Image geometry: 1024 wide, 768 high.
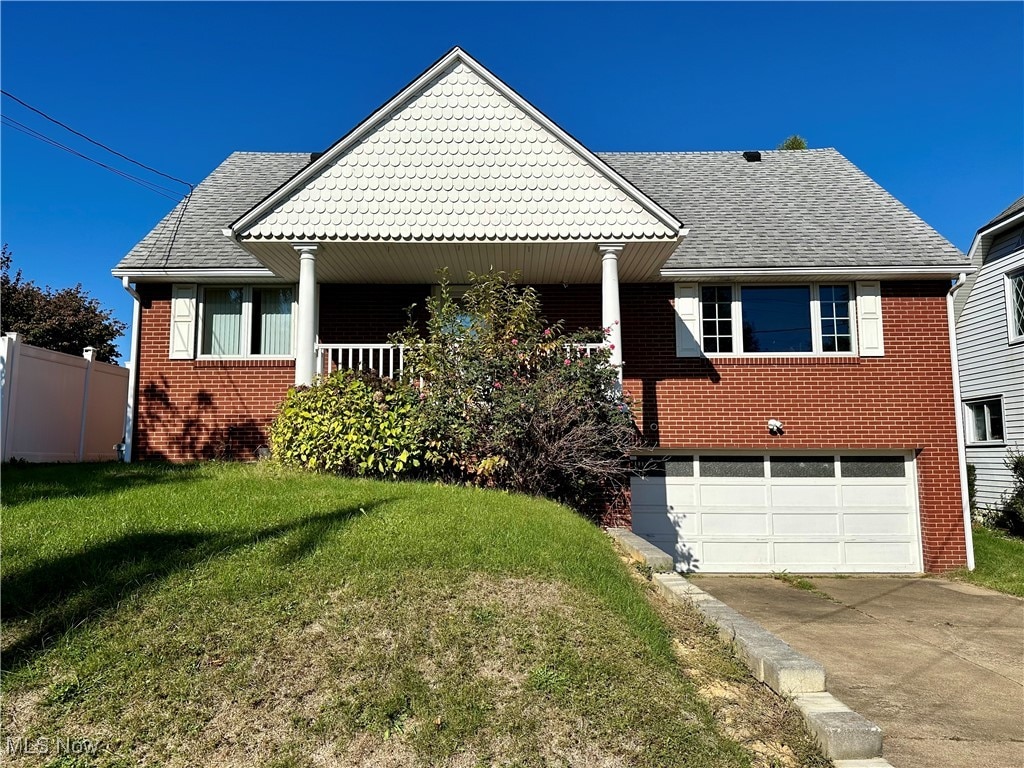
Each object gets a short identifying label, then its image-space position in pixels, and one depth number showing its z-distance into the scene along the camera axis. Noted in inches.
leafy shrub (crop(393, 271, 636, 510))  342.0
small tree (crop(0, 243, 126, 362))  871.7
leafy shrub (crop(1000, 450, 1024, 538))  538.0
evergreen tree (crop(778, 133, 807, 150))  1185.4
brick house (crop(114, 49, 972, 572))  455.5
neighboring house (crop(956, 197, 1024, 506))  597.3
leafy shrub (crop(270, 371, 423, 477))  346.0
